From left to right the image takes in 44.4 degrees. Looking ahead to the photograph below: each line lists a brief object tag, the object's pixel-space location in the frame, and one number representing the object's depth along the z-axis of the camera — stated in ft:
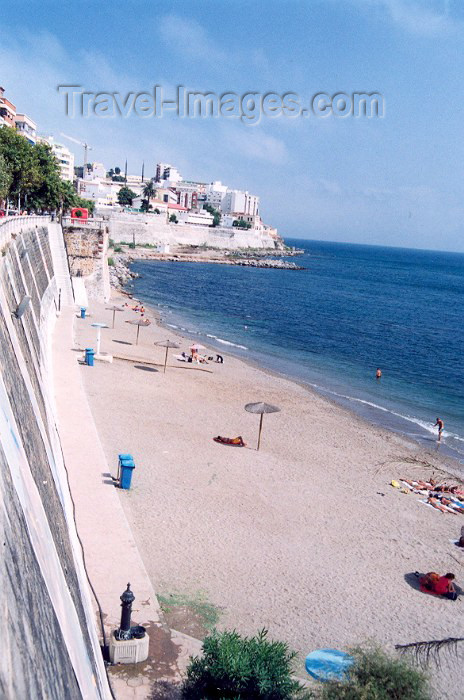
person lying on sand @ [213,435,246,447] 61.22
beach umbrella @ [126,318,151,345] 100.16
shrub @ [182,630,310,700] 23.40
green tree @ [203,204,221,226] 474.16
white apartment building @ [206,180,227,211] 607.37
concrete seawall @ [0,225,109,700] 15.14
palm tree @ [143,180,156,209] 414.41
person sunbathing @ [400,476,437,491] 58.32
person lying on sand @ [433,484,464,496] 58.29
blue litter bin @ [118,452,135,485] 44.01
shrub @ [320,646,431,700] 21.24
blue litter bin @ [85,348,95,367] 78.84
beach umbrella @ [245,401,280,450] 58.70
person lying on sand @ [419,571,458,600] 38.52
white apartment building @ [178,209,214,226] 442.50
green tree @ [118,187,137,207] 442.50
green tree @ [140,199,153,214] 415.19
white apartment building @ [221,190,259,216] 590.96
